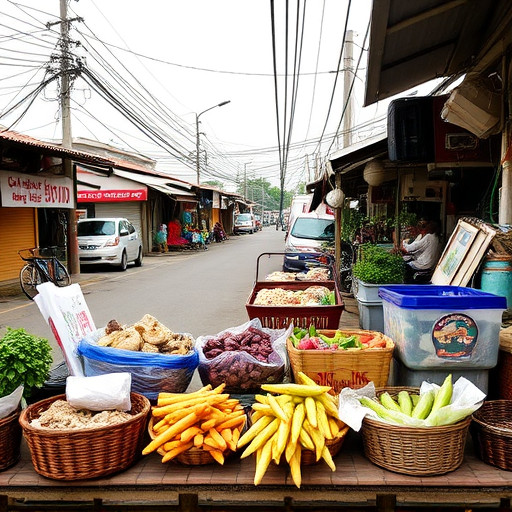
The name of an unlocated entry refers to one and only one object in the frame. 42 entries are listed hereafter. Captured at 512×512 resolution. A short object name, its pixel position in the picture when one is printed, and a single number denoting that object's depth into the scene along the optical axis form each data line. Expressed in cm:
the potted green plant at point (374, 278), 612
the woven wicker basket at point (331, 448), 273
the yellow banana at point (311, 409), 267
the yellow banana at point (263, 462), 253
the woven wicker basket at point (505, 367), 339
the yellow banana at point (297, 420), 261
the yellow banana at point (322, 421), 273
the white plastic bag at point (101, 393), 289
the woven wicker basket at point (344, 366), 332
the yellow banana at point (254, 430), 273
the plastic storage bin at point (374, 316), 610
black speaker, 680
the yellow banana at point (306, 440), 262
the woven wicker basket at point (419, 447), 263
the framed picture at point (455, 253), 503
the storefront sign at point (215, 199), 3630
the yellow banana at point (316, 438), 262
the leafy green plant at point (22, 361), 319
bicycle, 1213
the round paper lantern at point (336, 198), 1097
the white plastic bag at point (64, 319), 360
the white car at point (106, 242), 1802
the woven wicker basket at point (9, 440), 281
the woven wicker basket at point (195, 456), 276
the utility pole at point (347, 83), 1552
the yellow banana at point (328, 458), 258
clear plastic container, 327
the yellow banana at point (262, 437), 264
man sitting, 859
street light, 3553
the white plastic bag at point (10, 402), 290
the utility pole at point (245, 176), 7698
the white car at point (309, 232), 1443
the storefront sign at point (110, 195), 2400
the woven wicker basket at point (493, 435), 273
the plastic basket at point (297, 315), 504
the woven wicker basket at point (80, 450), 260
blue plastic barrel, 453
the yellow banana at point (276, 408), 268
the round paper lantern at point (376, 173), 967
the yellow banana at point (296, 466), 251
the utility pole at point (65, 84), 1529
